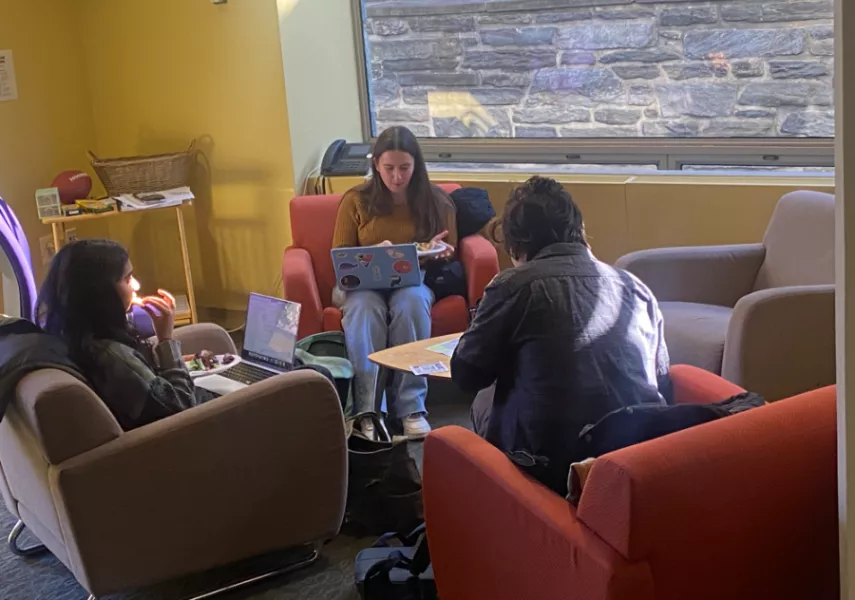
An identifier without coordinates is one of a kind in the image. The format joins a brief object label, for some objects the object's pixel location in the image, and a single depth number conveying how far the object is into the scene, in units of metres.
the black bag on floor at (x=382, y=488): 2.79
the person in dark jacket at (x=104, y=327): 2.37
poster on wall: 4.49
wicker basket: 4.50
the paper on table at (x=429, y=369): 2.74
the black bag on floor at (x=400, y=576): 2.43
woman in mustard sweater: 3.54
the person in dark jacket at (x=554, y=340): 2.12
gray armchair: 2.95
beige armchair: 2.27
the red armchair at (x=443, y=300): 3.70
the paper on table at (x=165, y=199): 4.39
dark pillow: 3.96
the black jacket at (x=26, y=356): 2.32
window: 4.00
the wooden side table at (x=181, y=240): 4.39
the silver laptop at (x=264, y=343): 2.75
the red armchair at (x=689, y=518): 1.64
